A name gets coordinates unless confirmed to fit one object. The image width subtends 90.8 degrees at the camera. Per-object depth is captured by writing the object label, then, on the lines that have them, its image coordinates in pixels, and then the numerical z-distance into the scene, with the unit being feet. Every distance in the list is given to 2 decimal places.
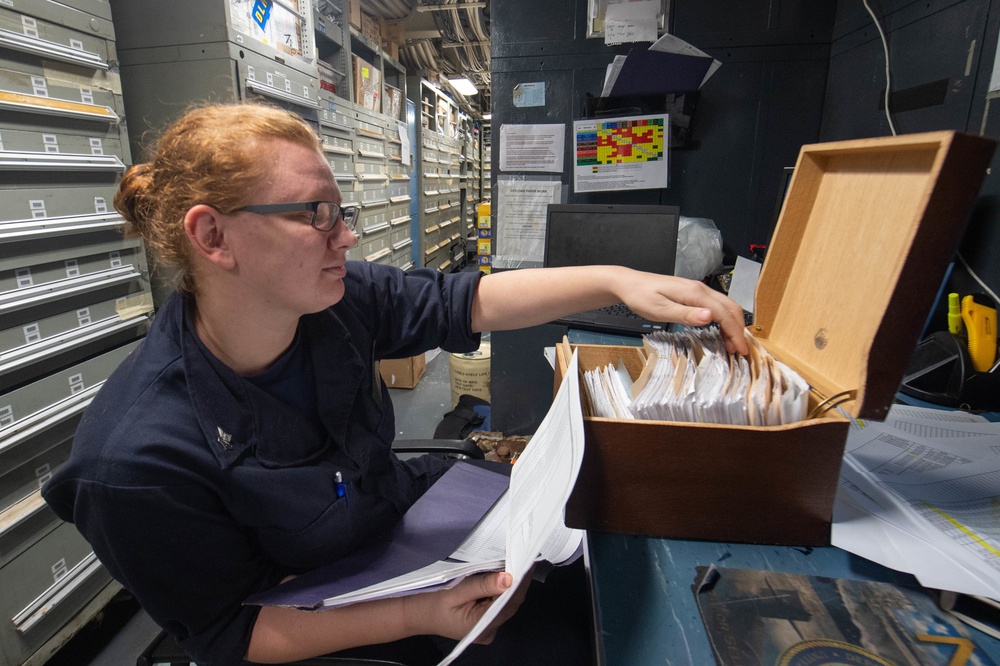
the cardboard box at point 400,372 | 10.31
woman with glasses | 2.08
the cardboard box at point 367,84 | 11.02
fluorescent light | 20.40
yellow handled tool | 3.20
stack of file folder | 1.88
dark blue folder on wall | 5.84
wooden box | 1.57
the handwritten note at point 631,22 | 6.05
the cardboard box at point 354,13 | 10.56
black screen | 5.84
